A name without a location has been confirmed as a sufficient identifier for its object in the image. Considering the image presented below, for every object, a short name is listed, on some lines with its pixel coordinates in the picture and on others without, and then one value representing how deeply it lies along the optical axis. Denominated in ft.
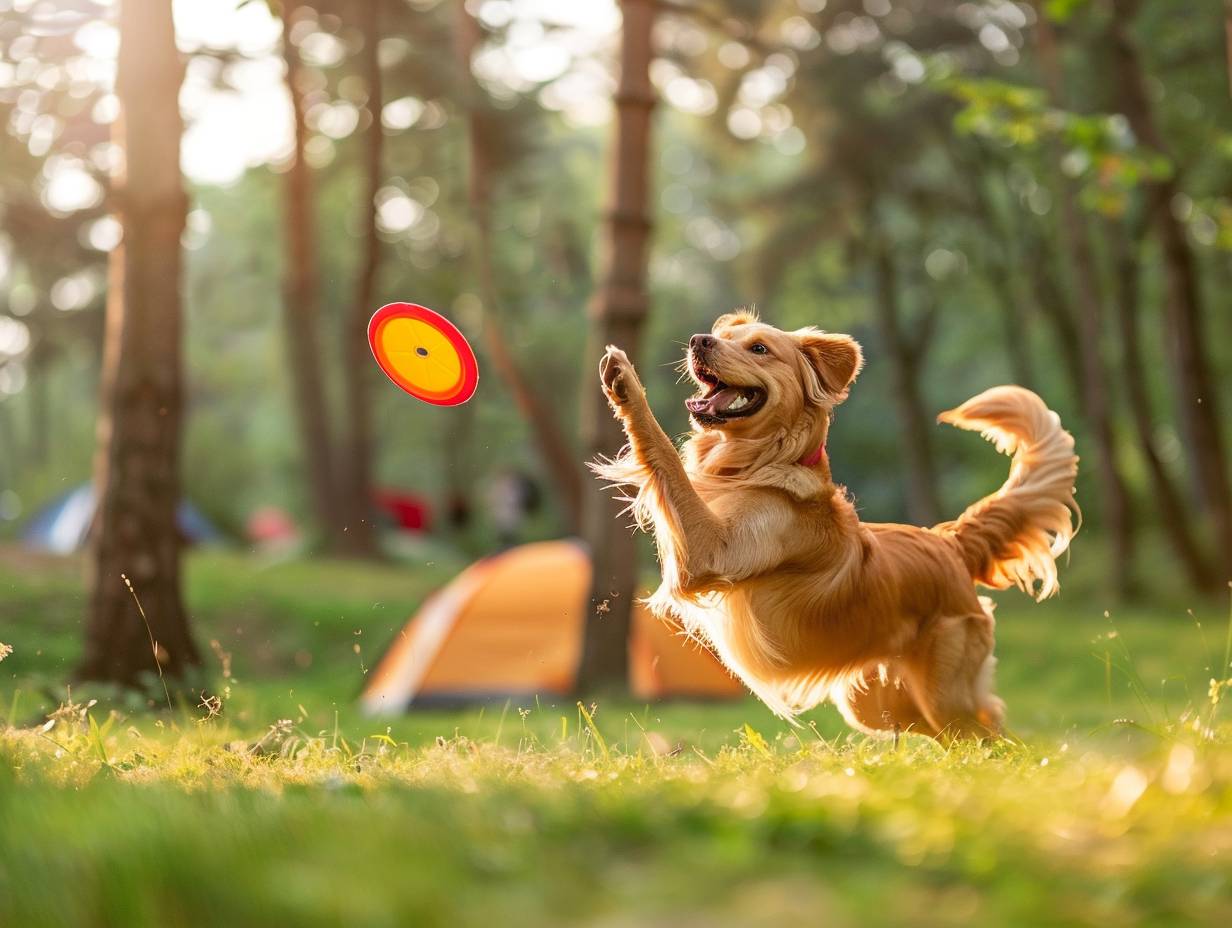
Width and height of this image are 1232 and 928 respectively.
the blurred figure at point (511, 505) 98.58
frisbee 18.78
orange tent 36.88
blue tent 82.07
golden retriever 15.55
